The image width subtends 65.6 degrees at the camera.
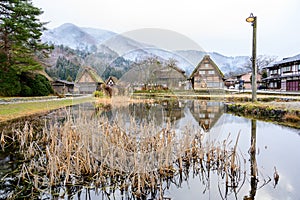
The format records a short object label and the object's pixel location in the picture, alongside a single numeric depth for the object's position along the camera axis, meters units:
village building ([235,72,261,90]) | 57.24
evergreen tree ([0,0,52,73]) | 20.06
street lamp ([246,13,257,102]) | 15.25
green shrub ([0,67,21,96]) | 21.50
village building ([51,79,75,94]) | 42.26
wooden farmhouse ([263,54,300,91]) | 32.06
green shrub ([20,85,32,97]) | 24.72
